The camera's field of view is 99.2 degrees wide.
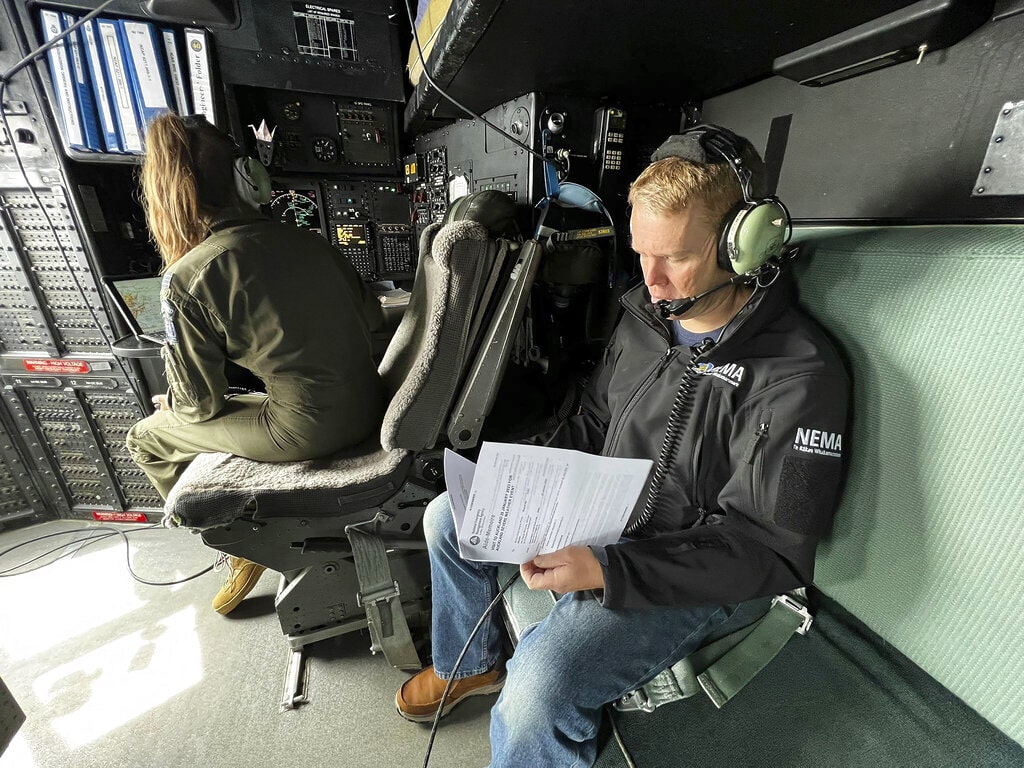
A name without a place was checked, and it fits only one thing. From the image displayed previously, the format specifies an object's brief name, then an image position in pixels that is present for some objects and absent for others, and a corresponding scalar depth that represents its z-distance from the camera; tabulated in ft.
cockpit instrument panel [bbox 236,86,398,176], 6.61
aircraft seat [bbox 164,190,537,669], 3.45
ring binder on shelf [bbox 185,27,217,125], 5.57
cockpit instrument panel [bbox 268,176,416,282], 7.26
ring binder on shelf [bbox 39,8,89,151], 4.79
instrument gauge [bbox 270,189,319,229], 7.16
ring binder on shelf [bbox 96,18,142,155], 5.05
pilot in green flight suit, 3.60
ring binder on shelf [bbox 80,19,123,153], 4.97
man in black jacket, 2.17
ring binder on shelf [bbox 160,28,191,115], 5.43
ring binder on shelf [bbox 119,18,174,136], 5.17
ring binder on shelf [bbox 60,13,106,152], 4.89
